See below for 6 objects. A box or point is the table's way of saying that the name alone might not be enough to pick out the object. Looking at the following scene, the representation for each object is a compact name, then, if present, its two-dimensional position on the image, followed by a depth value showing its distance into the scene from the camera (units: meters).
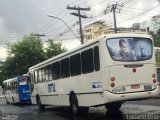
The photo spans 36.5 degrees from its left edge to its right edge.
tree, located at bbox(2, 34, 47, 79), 36.05
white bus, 8.73
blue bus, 20.83
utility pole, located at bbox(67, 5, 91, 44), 23.49
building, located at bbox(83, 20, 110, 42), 75.98
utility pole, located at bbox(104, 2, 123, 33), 24.79
